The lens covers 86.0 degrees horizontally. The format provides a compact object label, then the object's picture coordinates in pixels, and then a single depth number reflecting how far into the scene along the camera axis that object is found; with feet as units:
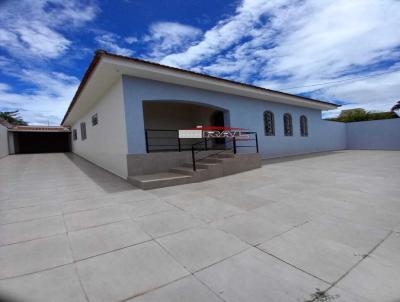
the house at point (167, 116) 21.09
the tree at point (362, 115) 76.31
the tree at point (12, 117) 99.50
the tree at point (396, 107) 81.82
